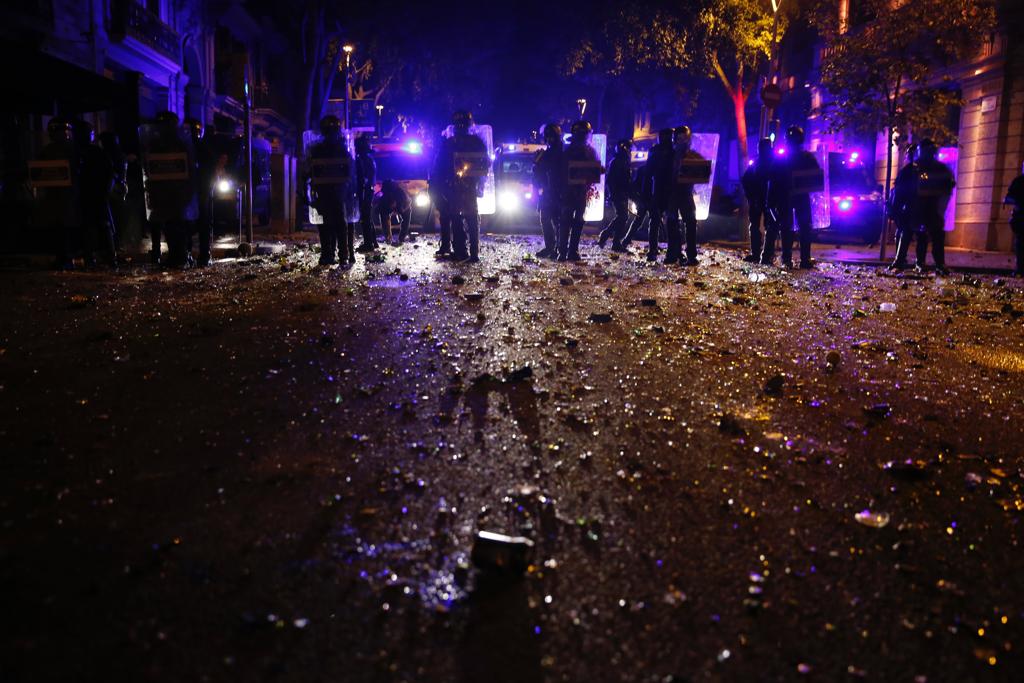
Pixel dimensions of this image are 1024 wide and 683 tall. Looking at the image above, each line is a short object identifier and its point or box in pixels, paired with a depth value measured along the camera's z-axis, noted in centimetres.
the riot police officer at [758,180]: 1311
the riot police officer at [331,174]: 1148
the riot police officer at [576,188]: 1311
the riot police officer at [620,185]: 1540
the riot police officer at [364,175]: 1349
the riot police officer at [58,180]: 1091
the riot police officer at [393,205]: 1853
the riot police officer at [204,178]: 1152
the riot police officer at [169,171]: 1095
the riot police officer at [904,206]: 1310
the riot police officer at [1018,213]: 1252
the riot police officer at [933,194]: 1284
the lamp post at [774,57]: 2169
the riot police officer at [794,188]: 1270
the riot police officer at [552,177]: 1320
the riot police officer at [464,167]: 1234
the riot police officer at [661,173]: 1291
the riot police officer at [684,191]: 1275
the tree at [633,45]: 3469
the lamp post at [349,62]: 3482
